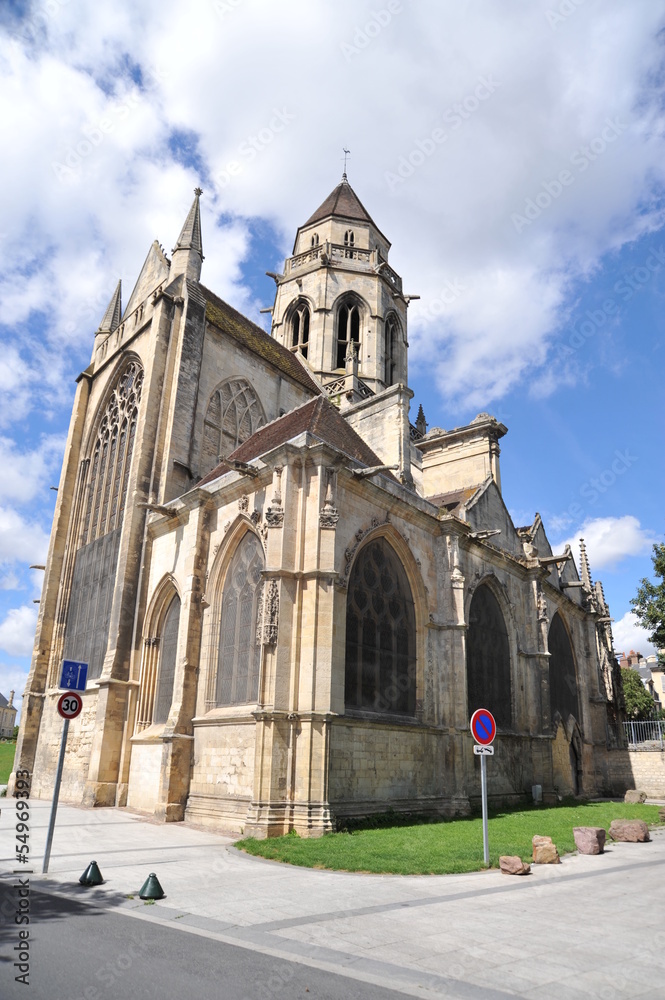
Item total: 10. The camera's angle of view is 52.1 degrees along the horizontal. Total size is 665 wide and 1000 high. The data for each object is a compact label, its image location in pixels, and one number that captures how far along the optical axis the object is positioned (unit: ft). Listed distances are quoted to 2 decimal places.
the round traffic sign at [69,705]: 25.97
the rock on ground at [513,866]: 27.45
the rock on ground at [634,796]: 69.72
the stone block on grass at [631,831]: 38.60
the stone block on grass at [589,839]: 33.78
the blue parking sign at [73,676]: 27.86
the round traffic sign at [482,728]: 31.07
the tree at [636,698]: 152.66
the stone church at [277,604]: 42.78
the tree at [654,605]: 78.74
